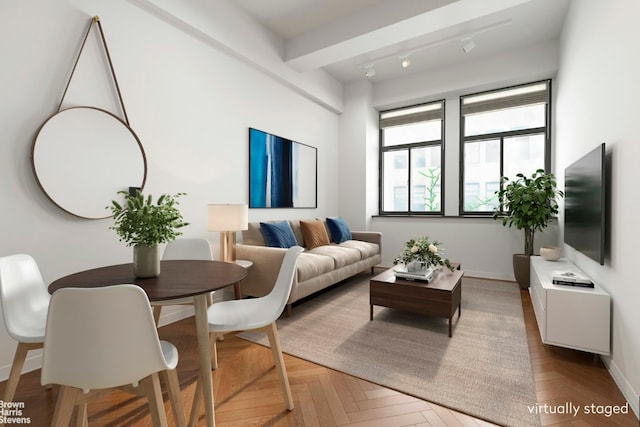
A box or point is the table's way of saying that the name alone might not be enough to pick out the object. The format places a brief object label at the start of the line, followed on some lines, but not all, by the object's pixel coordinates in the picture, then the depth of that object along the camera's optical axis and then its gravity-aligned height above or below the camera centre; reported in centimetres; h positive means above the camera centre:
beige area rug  168 -105
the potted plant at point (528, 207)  364 +4
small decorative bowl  310 -46
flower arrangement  278 -42
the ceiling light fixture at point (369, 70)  443 +210
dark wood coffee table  244 -74
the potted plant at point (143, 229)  150 -10
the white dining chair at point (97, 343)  93 -44
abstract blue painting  377 +53
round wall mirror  200 +36
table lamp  275 -8
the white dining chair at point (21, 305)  136 -49
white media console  193 -73
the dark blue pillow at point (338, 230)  453 -32
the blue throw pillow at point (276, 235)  345 -30
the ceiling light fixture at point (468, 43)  363 +206
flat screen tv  198 +4
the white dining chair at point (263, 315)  149 -60
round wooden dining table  128 -35
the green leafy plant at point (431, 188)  507 +38
